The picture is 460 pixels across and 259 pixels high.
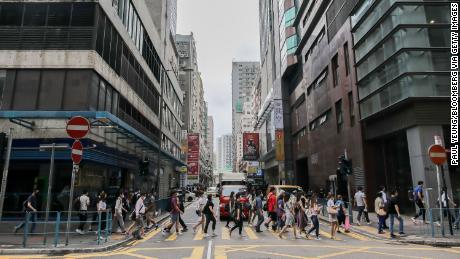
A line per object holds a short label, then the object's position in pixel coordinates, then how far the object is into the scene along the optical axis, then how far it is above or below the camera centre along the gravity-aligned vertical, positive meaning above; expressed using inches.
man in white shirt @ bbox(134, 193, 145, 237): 578.2 -28.0
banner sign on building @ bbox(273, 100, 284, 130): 2022.6 +432.3
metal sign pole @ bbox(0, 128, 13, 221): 433.5 +23.7
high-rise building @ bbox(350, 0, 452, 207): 729.6 +240.7
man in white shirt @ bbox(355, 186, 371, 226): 698.2 -19.2
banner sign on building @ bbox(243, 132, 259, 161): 3208.7 +427.5
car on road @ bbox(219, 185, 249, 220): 737.4 -13.0
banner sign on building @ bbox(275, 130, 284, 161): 1991.9 +273.0
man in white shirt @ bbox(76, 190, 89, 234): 590.6 -18.1
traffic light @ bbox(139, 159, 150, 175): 835.4 +62.0
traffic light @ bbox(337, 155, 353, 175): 742.5 +53.5
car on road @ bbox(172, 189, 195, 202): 1875.2 -12.6
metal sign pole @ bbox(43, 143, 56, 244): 435.9 -33.9
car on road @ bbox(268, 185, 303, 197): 935.8 +14.0
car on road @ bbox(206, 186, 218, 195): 2152.1 +21.5
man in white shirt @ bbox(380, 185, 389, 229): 579.2 -12.4
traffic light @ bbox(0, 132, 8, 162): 407.8 +59.1
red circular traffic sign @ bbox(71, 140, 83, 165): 449.7 +53.1
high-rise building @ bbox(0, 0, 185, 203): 699.4 +231.4
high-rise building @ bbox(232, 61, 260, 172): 6850.4 +950.2
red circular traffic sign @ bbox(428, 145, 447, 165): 513.7 +55.1
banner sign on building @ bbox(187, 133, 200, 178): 3048.7 +338.4
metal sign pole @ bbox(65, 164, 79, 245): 446.5 +11.1
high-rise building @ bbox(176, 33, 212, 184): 3649.1 +1202.0
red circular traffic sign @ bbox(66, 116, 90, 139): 444.1 +82.6
